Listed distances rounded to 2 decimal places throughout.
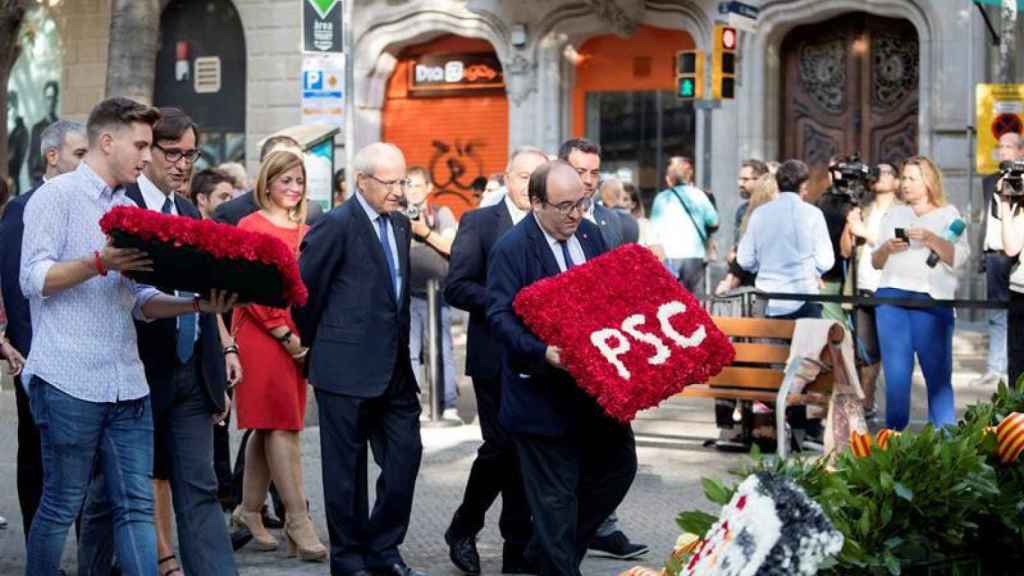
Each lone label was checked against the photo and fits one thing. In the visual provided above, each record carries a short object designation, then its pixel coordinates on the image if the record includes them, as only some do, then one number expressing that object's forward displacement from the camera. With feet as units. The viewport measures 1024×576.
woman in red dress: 30.27
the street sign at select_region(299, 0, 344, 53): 52.70
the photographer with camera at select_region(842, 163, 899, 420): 47.67
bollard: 47.70
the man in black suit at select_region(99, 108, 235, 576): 23.75
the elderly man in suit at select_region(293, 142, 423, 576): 28.07
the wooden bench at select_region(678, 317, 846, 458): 40.83
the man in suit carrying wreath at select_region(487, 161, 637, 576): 24.54
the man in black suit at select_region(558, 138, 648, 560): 30.19
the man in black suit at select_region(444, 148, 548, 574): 29.32
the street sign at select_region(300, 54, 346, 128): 52.80
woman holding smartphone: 40.45
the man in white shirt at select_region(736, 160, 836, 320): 44.39
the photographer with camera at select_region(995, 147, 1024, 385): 39.37
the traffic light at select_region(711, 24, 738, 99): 72.28
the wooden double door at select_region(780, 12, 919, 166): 81.20
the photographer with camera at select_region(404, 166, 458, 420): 46.47
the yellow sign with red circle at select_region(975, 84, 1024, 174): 60.44
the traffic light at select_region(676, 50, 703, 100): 72.79
